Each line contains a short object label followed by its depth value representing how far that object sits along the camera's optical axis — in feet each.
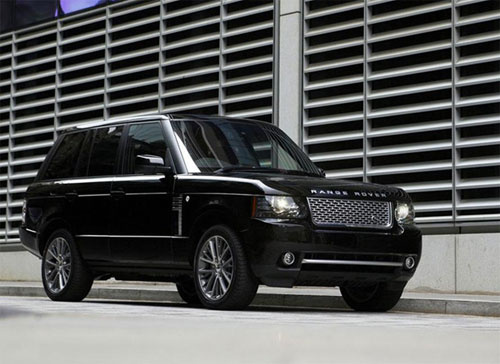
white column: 55.98
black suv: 35.17
